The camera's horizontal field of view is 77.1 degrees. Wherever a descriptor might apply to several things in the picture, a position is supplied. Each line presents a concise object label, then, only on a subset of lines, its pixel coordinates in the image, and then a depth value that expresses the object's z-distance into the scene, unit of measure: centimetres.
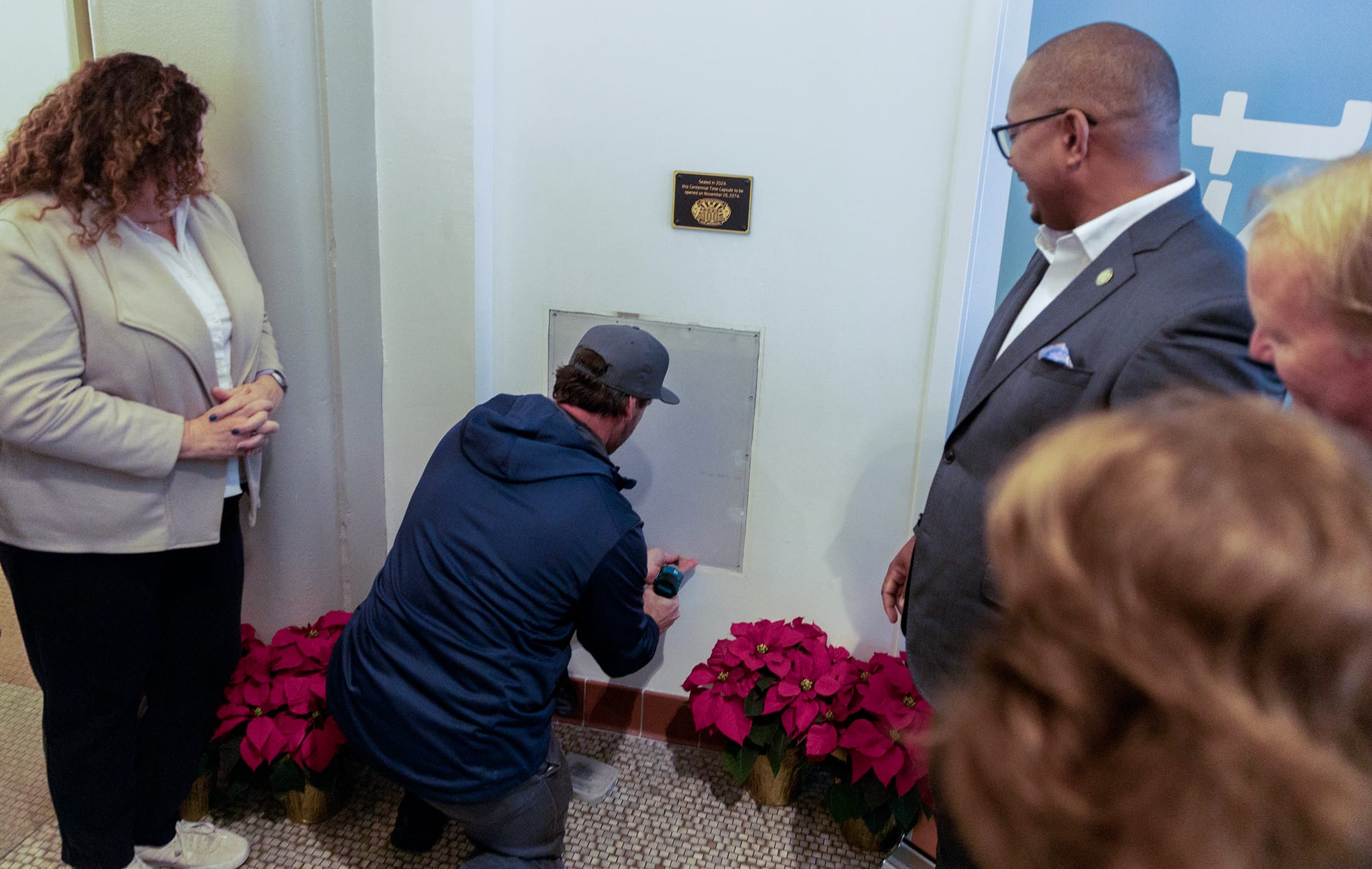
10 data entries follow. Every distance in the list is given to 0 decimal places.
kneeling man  147
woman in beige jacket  140
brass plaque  189
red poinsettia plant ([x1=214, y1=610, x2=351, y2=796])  185
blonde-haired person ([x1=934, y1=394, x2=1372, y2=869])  36
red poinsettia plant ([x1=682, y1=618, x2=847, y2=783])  197
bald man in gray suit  111
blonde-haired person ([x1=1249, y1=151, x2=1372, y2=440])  64
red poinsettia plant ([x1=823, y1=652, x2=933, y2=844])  185
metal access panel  201
